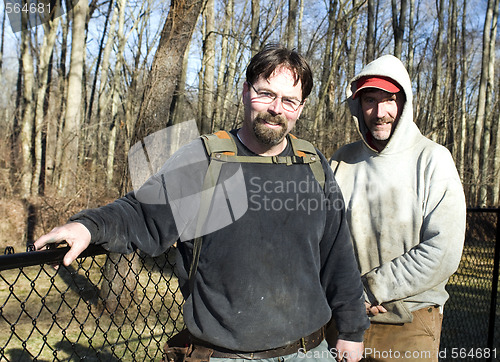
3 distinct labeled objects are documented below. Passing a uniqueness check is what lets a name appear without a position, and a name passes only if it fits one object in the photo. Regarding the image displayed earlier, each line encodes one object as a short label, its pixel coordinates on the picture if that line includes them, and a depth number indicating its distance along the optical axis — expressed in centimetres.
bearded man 182
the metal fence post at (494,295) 423
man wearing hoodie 222
